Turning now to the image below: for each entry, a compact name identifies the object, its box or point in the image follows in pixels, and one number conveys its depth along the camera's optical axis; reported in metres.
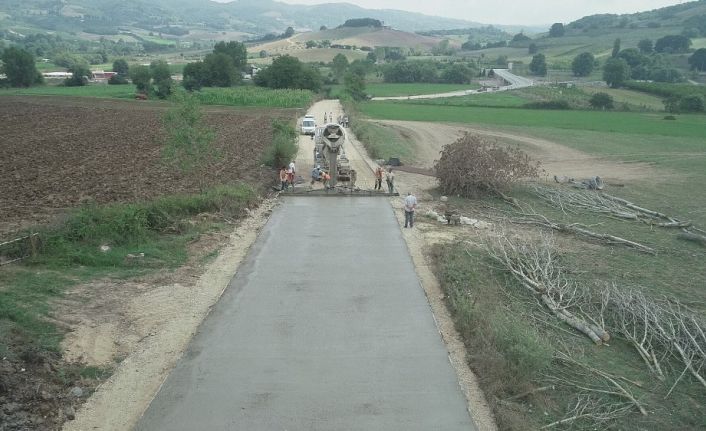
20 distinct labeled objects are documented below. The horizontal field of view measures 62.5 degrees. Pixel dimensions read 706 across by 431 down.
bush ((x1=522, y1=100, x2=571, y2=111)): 78.62
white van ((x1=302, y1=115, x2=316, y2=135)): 44.62
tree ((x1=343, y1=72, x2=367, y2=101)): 79.75
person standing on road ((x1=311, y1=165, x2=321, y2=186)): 27.55
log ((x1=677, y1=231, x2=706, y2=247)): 20.93
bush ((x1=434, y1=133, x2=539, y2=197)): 25.73
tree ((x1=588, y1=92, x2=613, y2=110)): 79.12
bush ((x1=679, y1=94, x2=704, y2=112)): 75.12
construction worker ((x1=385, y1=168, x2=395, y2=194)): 25.40
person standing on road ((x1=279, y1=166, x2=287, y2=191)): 25.69
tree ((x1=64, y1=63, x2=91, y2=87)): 88.31
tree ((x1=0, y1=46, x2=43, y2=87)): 80.31
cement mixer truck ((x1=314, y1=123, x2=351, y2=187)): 25.30
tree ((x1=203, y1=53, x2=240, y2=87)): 85.31
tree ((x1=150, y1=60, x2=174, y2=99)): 76.57
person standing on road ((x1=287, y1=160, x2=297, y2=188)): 26.00
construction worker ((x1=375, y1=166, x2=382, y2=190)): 26.15
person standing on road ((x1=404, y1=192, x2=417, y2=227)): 20.31
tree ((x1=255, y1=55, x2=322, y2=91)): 82.06
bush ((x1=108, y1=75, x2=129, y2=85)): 96.75
